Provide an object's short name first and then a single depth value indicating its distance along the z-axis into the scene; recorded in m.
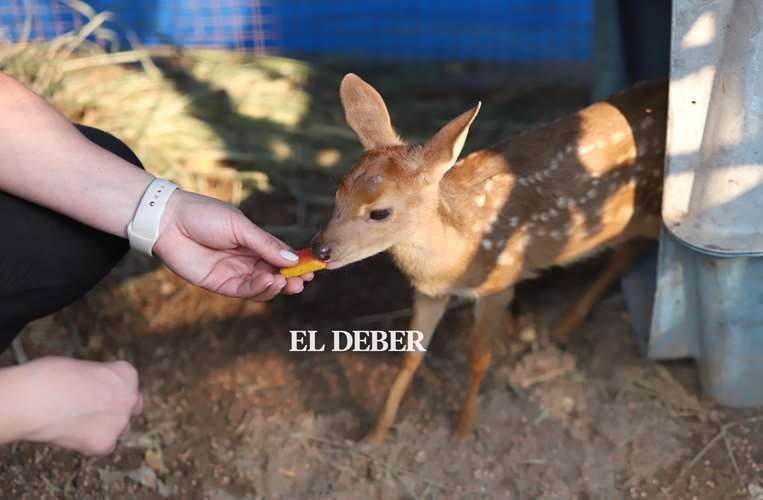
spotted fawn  2.50
